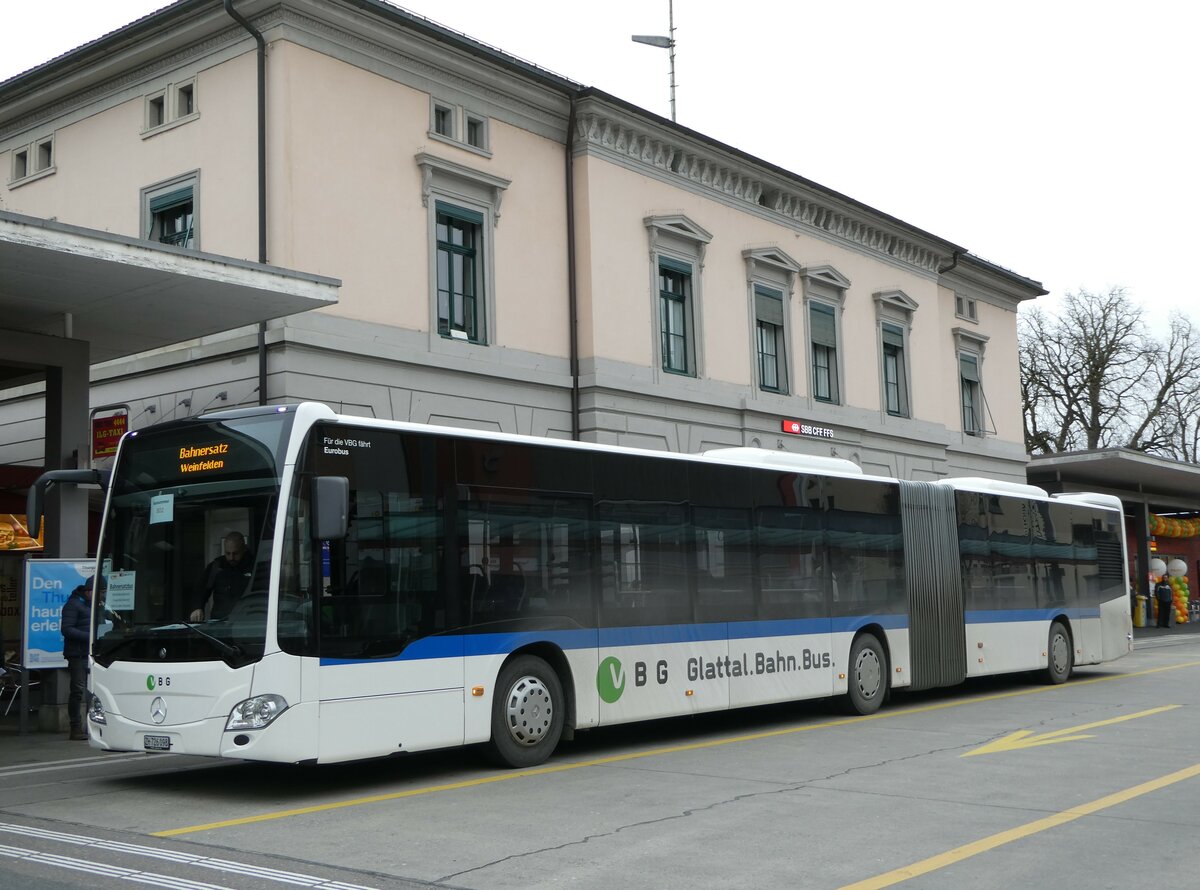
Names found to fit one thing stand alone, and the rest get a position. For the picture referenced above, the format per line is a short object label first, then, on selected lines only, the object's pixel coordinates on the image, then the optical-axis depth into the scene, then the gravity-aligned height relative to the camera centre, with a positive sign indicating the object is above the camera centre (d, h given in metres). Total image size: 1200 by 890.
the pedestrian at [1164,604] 42.62 -0.93
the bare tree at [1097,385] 58.97 +8.54
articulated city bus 9.71 +0.03
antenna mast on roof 31.88 +13.07
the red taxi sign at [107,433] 17.78 +2.34
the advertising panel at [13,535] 19.09 +1.02
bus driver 9.73 +0.16
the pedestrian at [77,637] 14.76 -0.36
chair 17.23 -1.00
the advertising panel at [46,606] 15.23 -0.01
